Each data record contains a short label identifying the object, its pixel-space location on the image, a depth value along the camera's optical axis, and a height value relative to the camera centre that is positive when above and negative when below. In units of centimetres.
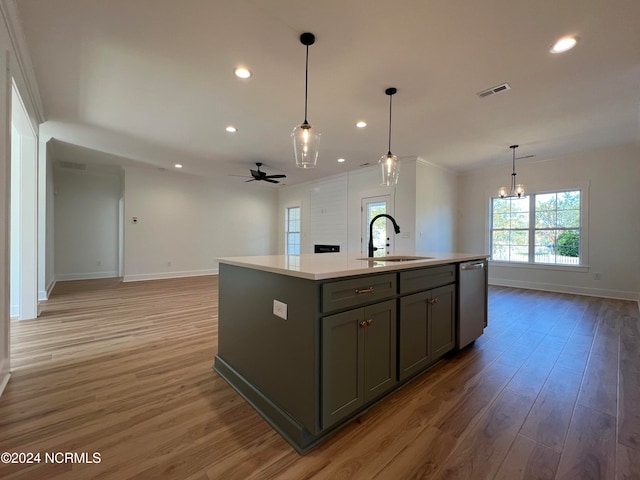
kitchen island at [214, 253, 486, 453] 145 -60
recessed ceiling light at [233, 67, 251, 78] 262 +159
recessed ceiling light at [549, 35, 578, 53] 218 +159
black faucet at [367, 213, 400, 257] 255 -9
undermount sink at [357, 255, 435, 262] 231 -18
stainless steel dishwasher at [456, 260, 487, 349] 255 -61
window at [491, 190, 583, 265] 540 +24
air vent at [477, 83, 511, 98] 289 +160
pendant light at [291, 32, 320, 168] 228 +80
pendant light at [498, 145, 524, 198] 477 +89
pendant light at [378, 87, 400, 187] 294 +77
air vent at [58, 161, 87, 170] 623 +162
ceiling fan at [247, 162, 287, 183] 585 +132
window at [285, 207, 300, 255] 866 +24
